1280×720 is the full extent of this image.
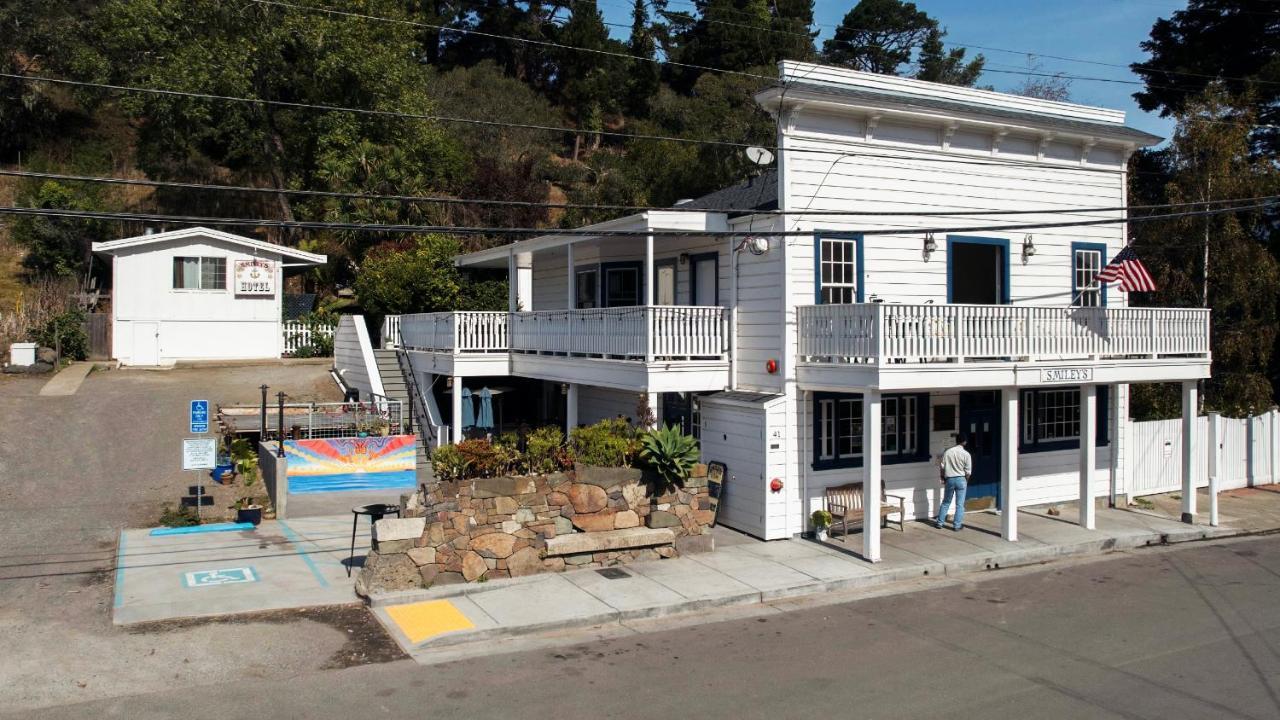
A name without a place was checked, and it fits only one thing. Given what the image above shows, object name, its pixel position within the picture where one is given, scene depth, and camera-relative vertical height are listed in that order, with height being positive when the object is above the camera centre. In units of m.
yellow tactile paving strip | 10.99 -3.16
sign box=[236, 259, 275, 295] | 31.64 +2.30
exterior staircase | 23.52 -0.82
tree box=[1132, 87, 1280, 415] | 23.12 +2.25
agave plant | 14.42 -1.52
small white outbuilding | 30.23 +1.63
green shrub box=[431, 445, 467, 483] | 13.23 -1.56
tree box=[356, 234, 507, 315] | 30.17 +1.97
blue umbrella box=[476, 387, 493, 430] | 22.19 -1.37
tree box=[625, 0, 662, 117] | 67.44 +19.01
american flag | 17.23 +1.30
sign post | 16.44 -1.77
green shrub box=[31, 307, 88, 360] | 29.73 +0.40
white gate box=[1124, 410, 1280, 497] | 20.78 -2.28
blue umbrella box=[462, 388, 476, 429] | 22.36 -1.39
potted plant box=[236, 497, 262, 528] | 16.64 -2.78
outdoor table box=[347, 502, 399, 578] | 13.13 -2.18
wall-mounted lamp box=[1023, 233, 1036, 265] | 18.95 +1.96
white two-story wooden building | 15.87 +0.58
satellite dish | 17.06 +3.35
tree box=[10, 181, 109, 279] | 39.03 +4.37
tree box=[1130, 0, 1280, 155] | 30.64 +9.76
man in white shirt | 16.58 -2.11
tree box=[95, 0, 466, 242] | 39.38 +11.17
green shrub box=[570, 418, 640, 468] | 14.47 -1.46
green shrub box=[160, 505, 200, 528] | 16.38 -2.84
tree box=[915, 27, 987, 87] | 58.72 +17.18
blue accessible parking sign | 17.03 -1.17
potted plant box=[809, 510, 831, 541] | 16.19 -2.85
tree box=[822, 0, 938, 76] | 64.44 +20.80
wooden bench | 16.45 -2.64
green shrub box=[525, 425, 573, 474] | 14.02 -1.51
